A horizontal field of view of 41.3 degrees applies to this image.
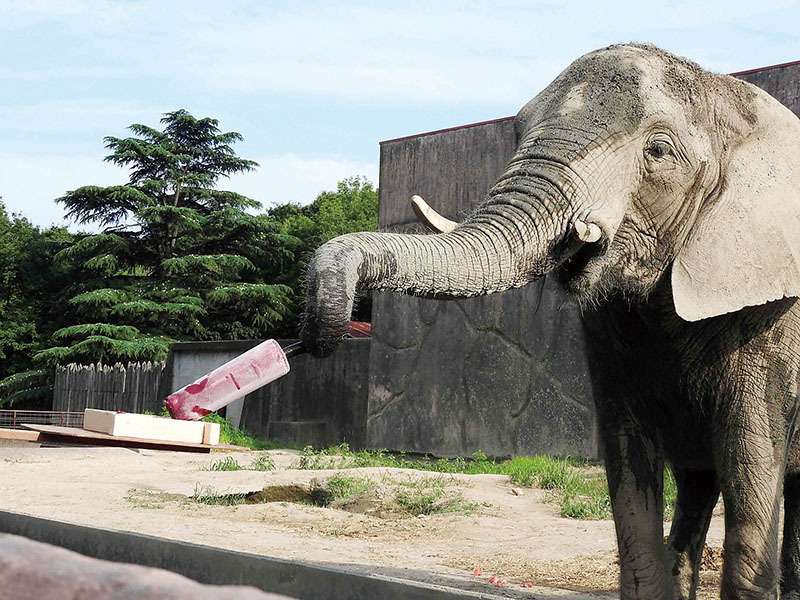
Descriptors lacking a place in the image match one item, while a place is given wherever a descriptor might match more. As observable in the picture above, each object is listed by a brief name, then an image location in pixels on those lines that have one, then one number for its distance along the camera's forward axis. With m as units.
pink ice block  12.07
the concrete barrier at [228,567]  3.31
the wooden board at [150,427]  13.74
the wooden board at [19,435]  13.80
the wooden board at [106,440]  13.80
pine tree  30.00
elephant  3.69
